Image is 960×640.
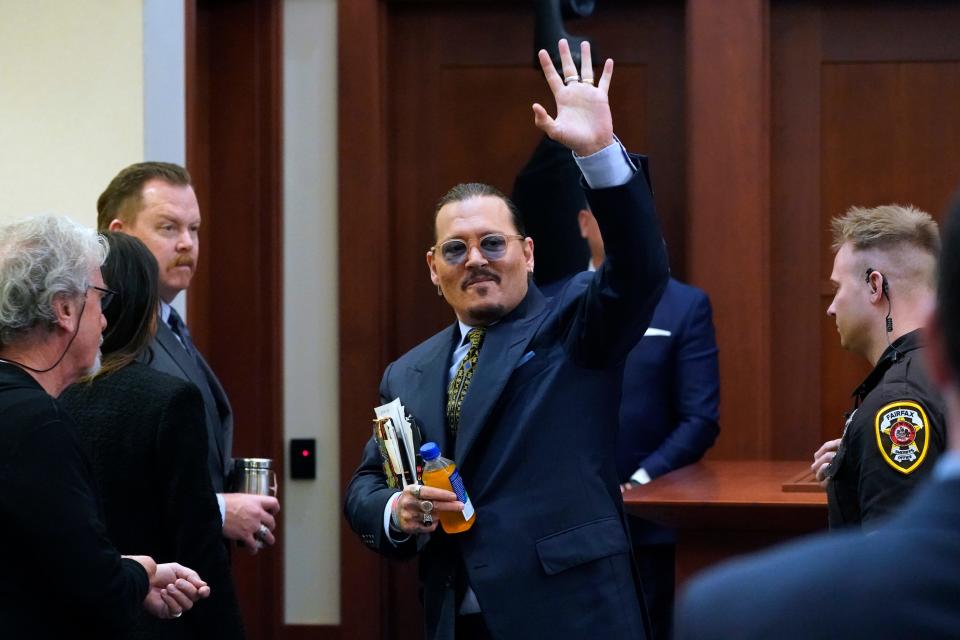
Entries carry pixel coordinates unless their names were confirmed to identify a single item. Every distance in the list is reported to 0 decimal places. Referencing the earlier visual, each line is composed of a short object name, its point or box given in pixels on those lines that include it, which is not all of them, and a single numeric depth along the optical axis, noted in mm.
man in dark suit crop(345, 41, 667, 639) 5133
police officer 4980
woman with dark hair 5180
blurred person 1841
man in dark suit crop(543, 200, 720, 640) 8430
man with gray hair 4320
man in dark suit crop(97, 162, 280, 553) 6324
